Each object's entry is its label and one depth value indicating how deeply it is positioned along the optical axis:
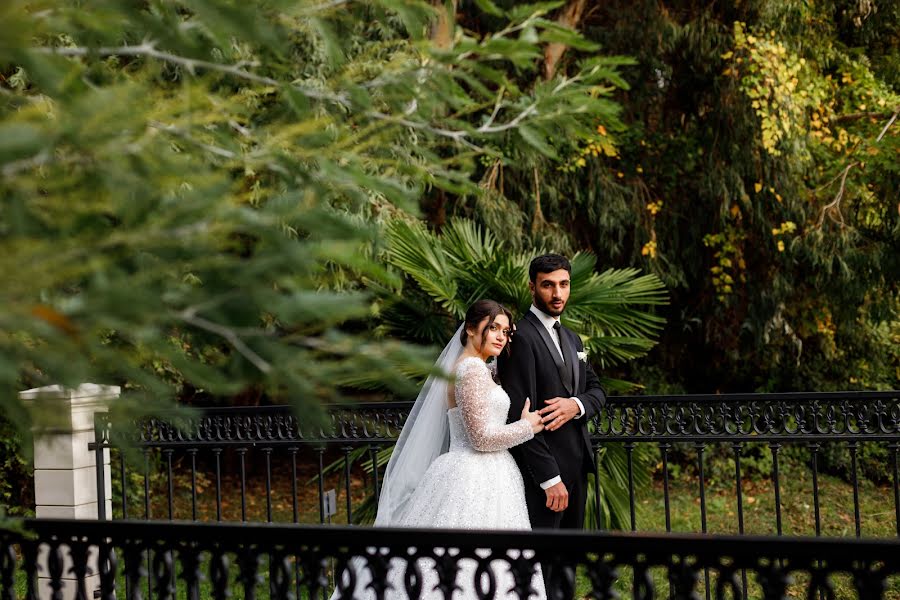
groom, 5.09
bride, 5.14
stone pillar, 6.14
